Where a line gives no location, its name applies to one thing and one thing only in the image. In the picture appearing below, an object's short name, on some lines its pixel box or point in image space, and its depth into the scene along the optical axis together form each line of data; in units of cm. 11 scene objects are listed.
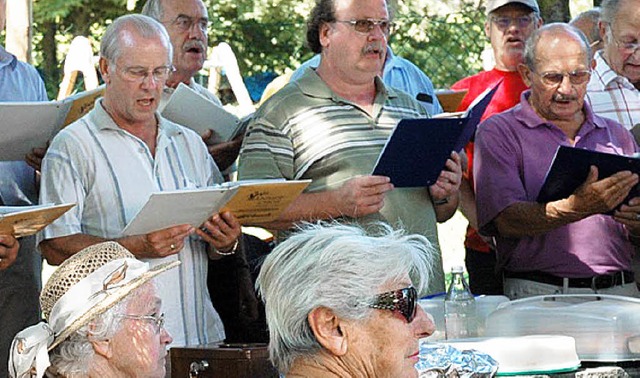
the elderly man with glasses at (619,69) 965
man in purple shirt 854
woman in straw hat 548
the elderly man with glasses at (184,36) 929
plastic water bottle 725
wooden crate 657
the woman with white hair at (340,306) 511
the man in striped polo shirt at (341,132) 829
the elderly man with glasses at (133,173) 752
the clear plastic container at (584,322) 671
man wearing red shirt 990
